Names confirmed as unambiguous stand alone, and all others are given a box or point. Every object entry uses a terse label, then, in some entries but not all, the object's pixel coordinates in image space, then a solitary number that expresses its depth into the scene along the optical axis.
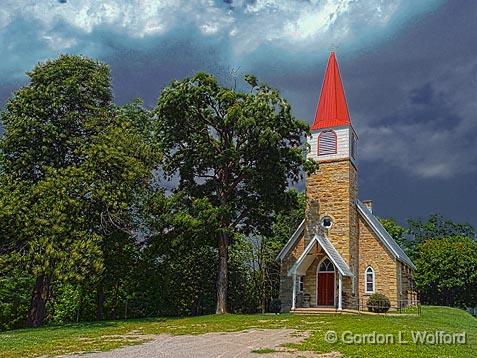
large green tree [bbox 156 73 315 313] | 24.81
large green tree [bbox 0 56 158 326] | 20.06
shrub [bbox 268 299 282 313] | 27.95
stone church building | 27.30
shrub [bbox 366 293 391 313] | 25.95
